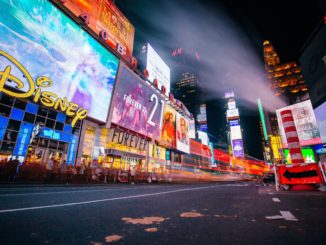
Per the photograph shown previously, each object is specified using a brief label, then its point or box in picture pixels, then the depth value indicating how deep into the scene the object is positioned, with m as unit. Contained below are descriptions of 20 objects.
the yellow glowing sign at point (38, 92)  13.20
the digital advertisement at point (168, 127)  37.84
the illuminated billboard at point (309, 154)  41.25
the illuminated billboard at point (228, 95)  123.88
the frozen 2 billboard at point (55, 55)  13.94
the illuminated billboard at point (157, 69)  36.59
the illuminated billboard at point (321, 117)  17.56
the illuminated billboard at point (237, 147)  94.88
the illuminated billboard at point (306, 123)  37.66
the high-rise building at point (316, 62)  18.28
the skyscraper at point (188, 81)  144.62
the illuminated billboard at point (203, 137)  71.19
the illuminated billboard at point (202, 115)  128.51
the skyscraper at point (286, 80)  71.38
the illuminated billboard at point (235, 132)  98.69
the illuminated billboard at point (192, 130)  67.19
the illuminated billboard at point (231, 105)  109.38
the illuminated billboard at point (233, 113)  102.94
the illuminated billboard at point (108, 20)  22.39
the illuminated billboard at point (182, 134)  43.67
